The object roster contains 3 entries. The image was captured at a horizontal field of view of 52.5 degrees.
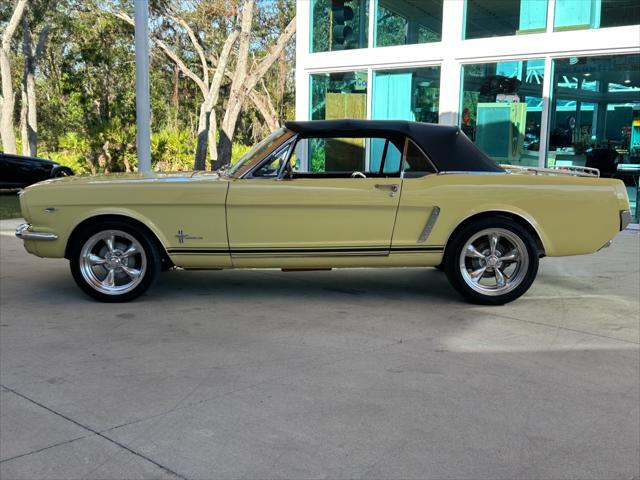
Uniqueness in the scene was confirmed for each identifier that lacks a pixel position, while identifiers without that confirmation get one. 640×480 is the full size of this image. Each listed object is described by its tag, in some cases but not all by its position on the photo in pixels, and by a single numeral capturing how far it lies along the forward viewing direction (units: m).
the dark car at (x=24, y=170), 16.30
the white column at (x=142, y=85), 9.80
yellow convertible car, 5.75
